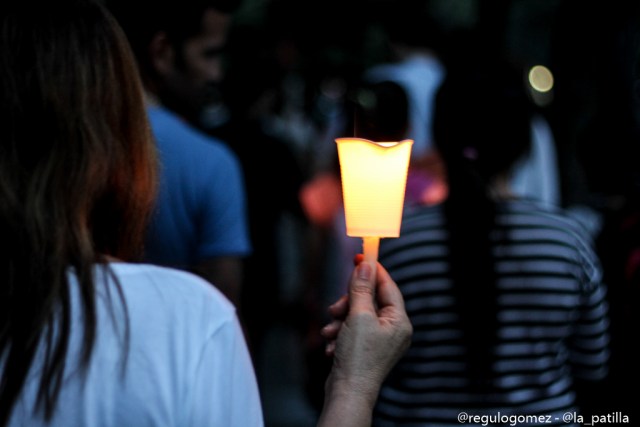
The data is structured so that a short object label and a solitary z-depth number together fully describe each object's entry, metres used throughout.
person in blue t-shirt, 2.92
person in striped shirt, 2.44
